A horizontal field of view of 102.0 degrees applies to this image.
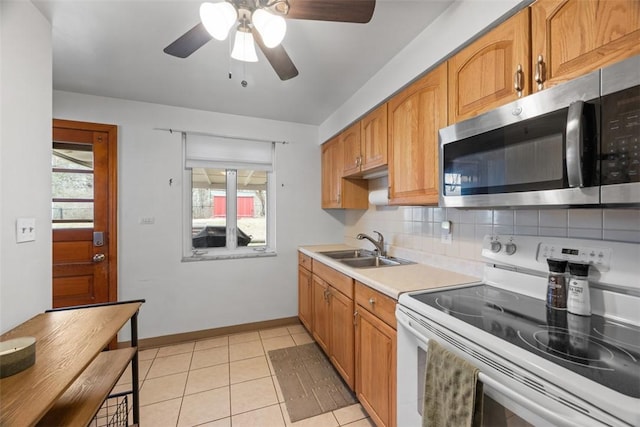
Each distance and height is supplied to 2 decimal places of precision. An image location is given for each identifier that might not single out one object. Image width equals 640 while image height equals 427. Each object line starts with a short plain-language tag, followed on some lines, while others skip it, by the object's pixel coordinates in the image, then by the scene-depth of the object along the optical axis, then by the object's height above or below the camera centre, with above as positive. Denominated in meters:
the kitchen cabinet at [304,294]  2.63 -0.87
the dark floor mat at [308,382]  1.73 -1.29
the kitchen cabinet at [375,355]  1.34 -0.81
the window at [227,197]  2.76 +0.17
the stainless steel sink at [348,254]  2.58 -0.42
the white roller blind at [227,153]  2.73 +0.66
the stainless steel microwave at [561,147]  0.72 +0.22
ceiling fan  1.02 +0.82
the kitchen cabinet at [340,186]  2.68 +0.28
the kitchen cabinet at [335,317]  1.77 -0.83
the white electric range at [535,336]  0.61 -0.40
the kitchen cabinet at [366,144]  1.97 +0.58
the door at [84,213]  2.27 +0.00
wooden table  0.71 -0.51
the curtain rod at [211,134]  2.61 +0.83
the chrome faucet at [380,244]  2.37 -0.29
